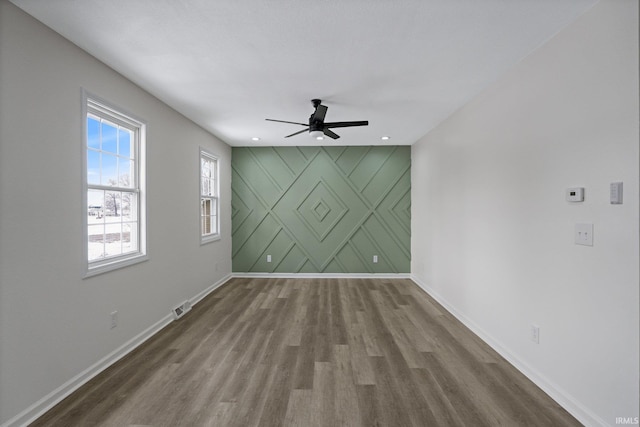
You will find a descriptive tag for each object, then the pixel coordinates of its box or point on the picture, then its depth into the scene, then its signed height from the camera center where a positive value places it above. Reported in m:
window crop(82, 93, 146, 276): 2.38 +0.20
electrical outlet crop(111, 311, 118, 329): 2.48 -0.99
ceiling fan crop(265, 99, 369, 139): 3.05 +1.00
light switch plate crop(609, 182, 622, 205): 1.57 +0.11
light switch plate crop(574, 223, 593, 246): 1.75 -0.14
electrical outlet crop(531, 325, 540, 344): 2.16 -0.96
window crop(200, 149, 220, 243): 4.66 +0.20
